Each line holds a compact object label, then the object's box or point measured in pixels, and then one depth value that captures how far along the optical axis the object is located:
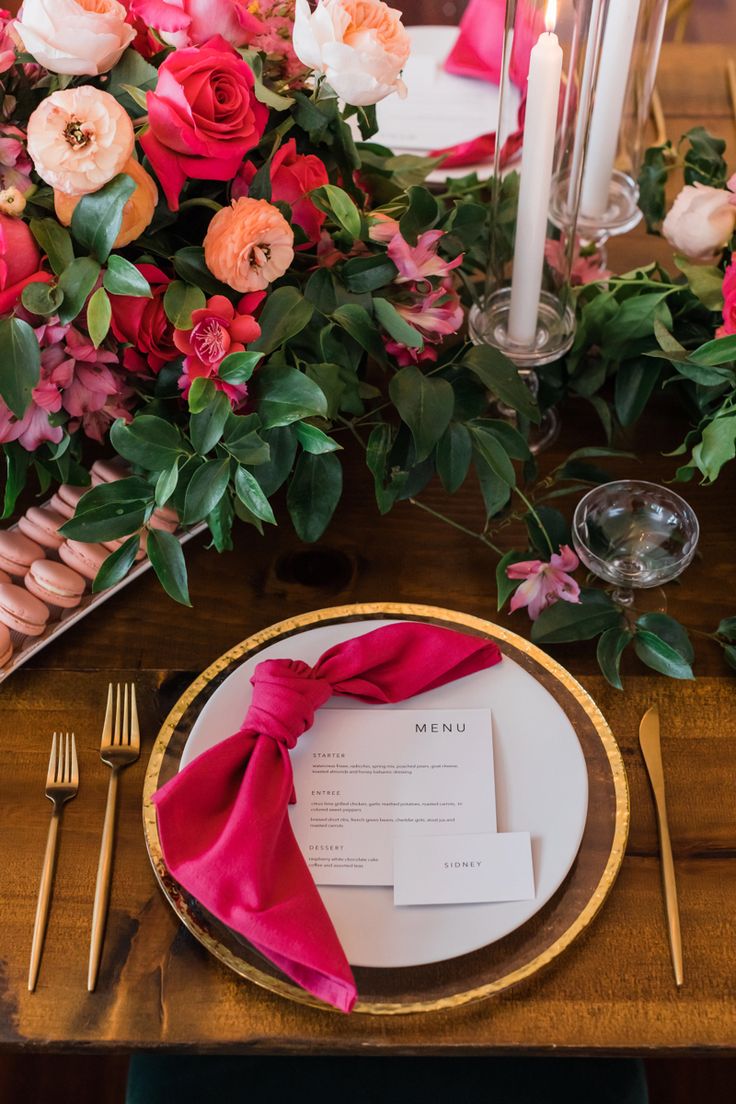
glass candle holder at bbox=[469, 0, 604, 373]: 0.72
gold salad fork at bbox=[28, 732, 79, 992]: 0.63
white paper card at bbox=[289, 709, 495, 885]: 0.64
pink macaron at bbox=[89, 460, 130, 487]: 0.81
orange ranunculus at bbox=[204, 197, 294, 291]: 0.64
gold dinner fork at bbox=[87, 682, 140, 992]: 0.63
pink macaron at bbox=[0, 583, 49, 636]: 0.74
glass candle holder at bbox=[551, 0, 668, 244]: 0.91
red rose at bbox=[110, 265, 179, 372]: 0.67
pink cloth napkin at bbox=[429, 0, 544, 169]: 1.09
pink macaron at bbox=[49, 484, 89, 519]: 0.79
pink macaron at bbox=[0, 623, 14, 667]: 0.72
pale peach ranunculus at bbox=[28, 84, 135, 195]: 0.59
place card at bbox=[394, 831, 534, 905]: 0.61
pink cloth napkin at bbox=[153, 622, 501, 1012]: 0.58
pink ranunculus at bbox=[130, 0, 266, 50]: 0.66
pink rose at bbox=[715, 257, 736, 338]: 0.72
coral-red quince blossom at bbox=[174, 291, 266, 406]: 0.66
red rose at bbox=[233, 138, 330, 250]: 0.69
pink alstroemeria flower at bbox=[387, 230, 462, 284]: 0.71
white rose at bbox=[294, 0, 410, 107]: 0.64
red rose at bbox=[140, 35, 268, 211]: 0.62
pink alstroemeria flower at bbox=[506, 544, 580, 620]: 0.75
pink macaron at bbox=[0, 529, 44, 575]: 0.76
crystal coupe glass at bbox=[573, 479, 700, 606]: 0.76
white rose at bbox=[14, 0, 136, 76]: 0.61
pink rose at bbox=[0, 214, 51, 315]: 0.63
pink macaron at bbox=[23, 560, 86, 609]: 0.75
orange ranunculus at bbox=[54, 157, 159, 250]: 0.63
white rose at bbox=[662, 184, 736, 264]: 0.83
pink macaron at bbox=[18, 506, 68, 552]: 0.78
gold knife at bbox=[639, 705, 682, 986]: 0.61
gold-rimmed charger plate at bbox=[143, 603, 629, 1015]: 0.58
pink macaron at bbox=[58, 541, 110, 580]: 0.76
